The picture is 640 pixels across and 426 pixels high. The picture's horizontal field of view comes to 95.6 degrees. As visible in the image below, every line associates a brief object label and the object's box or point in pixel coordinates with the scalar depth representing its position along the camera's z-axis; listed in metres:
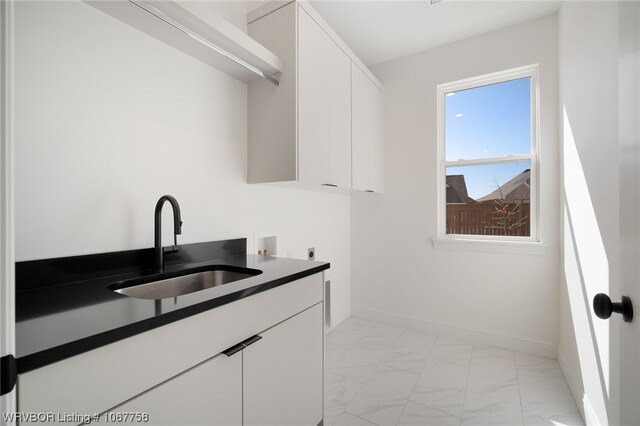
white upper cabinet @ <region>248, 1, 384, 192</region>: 1.73
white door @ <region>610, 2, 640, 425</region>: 0.64
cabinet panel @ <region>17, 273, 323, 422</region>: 0.59
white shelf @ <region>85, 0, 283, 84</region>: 1.20
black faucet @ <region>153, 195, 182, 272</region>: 1.29
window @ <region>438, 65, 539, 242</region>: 2.55
